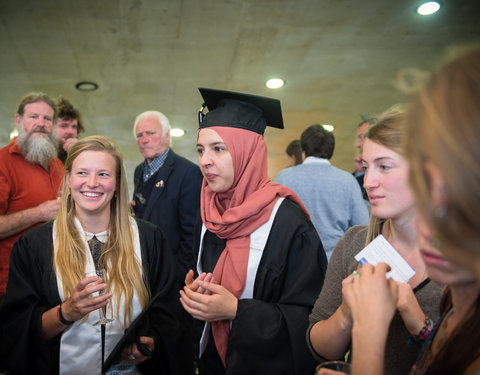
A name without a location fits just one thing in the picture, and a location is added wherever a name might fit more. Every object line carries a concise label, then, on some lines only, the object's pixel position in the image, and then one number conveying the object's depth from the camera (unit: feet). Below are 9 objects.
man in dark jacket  11.43
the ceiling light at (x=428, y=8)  13.50
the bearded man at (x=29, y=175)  9.04
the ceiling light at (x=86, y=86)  19.34
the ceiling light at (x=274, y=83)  19.63
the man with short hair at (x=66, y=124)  13.18
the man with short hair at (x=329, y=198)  10.80
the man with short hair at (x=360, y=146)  12.41
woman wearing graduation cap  5.50
